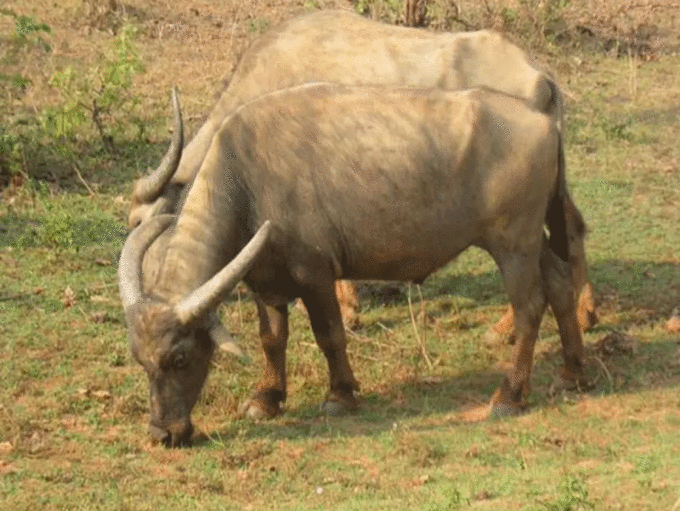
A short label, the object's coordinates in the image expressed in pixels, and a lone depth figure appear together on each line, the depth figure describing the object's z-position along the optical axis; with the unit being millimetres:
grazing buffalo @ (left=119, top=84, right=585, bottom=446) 14375
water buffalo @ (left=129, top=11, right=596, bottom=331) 16547
